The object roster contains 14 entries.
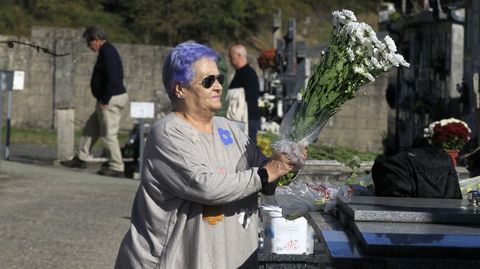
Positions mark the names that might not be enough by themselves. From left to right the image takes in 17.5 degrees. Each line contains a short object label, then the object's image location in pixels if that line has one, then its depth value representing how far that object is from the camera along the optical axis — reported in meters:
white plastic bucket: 8.67
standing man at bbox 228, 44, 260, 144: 16.22
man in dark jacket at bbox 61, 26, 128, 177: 18.85
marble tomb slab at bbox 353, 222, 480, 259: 5.49
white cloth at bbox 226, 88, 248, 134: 15.75
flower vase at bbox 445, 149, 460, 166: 12.97
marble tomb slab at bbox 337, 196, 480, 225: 6.05
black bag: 6.87
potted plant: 15.21
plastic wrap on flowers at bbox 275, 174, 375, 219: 7.36
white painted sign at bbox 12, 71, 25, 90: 23.91
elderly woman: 6.23
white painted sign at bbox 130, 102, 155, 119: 20.81
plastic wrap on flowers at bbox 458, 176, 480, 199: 7.49
